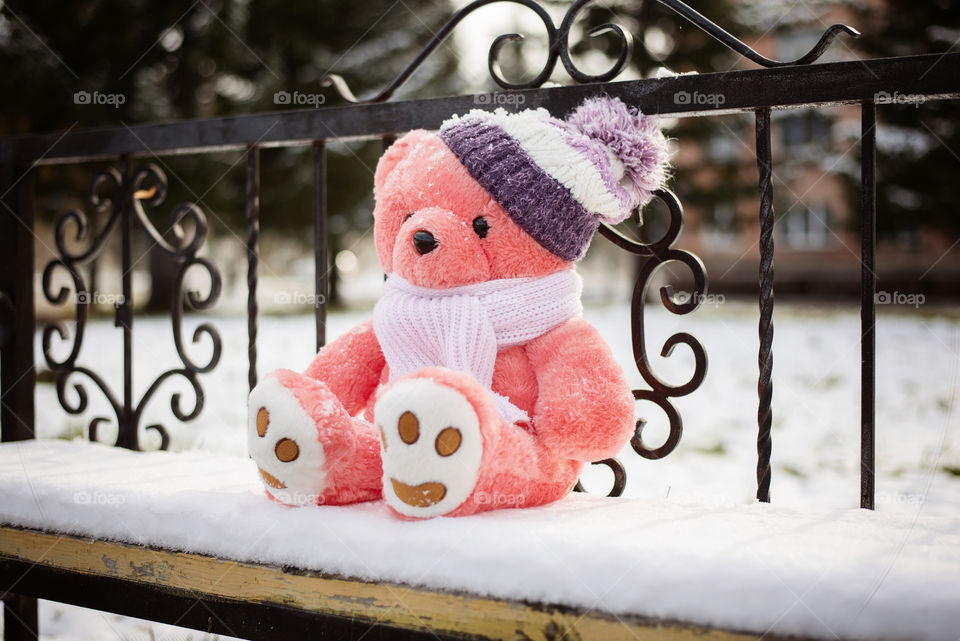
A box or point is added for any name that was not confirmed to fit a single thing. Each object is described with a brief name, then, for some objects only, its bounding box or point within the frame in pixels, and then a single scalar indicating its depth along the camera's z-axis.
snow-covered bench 0.83
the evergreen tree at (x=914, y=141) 11.08
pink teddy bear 1.05
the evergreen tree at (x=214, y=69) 8.91
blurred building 11.27
